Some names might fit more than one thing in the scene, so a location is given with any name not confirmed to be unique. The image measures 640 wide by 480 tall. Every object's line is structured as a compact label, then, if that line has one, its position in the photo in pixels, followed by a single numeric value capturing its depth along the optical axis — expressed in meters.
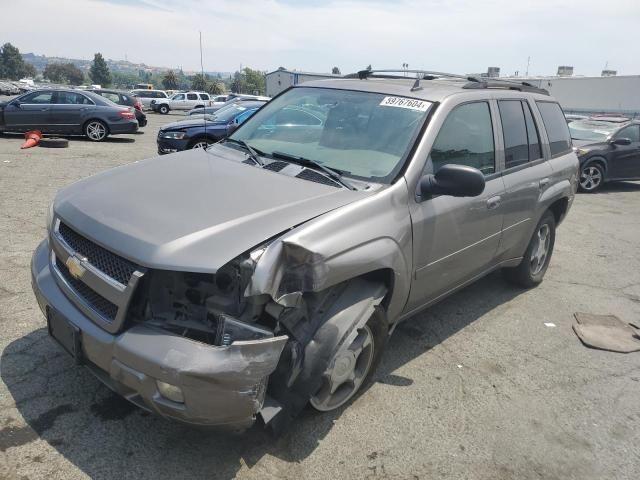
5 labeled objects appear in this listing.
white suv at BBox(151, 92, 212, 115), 34.91
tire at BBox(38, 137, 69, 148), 12.59
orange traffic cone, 12.38
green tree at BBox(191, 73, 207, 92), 74.37
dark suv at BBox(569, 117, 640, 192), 11.21
